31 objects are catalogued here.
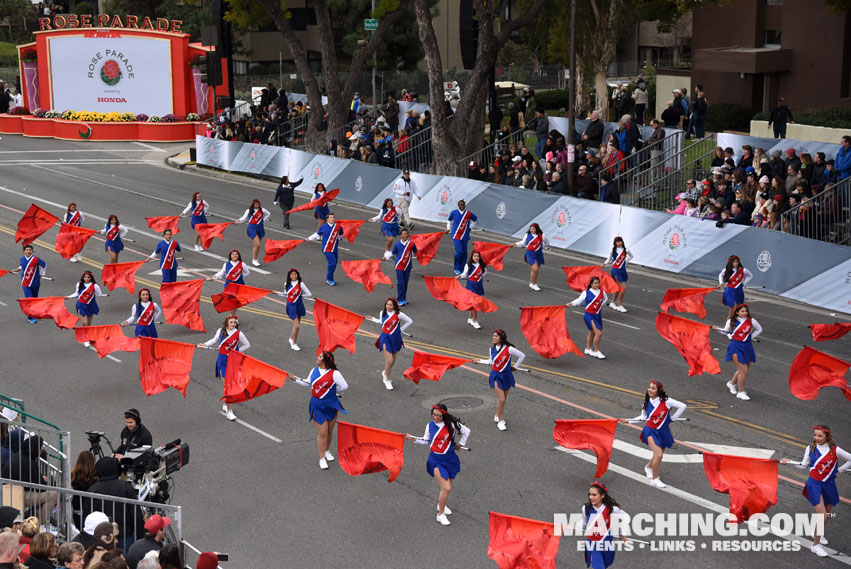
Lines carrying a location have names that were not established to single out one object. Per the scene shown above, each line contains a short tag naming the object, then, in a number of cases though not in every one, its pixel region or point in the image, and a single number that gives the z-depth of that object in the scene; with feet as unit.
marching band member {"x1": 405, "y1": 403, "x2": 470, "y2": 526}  41.91
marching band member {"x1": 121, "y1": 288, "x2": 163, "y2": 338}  59.57
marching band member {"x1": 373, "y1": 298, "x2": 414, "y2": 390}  55.98
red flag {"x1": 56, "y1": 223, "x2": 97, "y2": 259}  82.79
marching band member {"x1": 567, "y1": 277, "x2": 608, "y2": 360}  61.00
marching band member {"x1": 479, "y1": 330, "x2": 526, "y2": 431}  50.21
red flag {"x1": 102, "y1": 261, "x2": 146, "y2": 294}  71.00
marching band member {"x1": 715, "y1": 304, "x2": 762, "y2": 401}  54.80
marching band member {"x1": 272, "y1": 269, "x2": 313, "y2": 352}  62.34
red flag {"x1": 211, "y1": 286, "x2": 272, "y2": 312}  65.92
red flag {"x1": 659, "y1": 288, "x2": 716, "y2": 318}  64.54
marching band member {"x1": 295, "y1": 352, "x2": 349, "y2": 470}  46.88
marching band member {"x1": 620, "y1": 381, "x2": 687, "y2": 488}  44.55
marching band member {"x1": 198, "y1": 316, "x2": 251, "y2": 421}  53.47
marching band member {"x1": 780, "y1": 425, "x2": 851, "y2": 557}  39.58
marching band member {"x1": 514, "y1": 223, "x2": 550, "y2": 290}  75.05
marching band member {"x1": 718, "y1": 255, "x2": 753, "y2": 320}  65.00
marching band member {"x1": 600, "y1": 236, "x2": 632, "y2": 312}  69.62
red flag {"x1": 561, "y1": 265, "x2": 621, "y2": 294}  67.97
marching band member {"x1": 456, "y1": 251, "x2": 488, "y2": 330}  67.51
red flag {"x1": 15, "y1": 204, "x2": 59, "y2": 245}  84.74
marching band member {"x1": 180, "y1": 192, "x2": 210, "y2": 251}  88.78
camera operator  42.98
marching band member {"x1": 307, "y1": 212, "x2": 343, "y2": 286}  76.02
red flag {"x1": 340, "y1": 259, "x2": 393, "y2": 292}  70.74
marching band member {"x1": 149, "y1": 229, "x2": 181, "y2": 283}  73.82
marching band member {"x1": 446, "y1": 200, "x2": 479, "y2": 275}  79.10
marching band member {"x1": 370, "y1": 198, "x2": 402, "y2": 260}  82.99
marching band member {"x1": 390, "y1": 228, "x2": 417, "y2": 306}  71.36
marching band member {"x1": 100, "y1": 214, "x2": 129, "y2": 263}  79.36
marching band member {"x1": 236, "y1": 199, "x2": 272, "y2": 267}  83.10
